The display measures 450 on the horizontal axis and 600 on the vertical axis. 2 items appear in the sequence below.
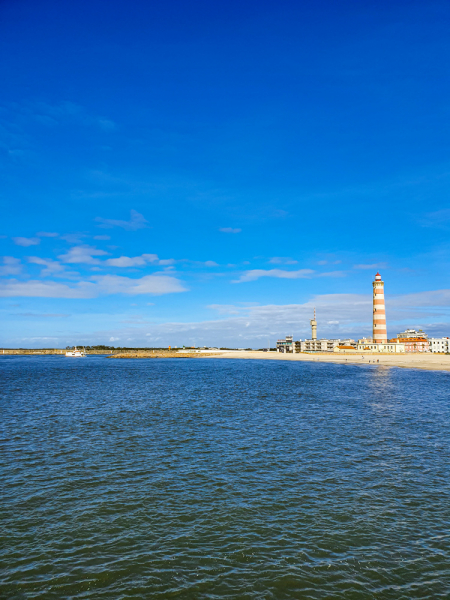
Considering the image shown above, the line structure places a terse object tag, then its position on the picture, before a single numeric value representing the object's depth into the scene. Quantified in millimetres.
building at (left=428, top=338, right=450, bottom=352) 192588
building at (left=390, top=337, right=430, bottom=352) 180250
